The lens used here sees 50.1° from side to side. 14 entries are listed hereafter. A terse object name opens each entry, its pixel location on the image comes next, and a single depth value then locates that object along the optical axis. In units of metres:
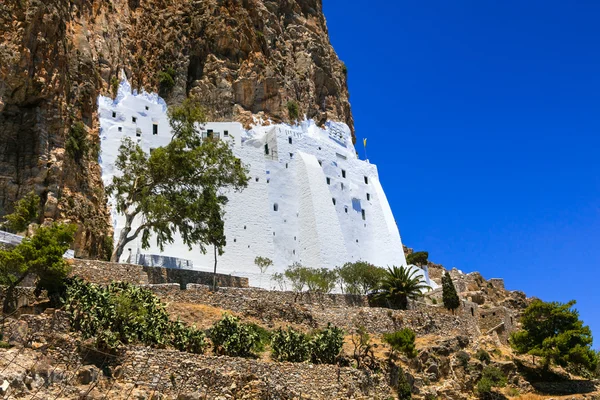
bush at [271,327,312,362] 24.63
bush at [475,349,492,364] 31.86
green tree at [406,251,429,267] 60.56
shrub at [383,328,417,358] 28.77
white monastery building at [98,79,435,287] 43.69
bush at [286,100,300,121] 54.53
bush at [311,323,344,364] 25.48
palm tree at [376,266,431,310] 37.16
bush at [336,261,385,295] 40.31
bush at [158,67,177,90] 51.06
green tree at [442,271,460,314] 38.41
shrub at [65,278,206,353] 20.58
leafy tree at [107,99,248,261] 33.97
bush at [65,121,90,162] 38.34
